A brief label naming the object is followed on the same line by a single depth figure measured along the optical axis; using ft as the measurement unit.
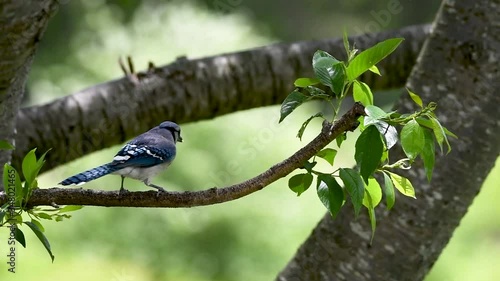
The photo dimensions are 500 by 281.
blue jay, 37.56
